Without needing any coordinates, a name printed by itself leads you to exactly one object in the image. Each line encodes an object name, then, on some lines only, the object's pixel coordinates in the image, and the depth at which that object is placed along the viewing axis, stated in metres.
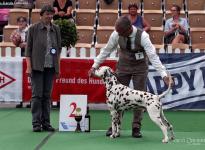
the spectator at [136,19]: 12.18
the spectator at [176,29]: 12.98
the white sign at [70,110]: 8.33
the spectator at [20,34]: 12.65
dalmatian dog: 7.25
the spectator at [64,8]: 13.28
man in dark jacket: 8.22
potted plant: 11.72
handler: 7.55
